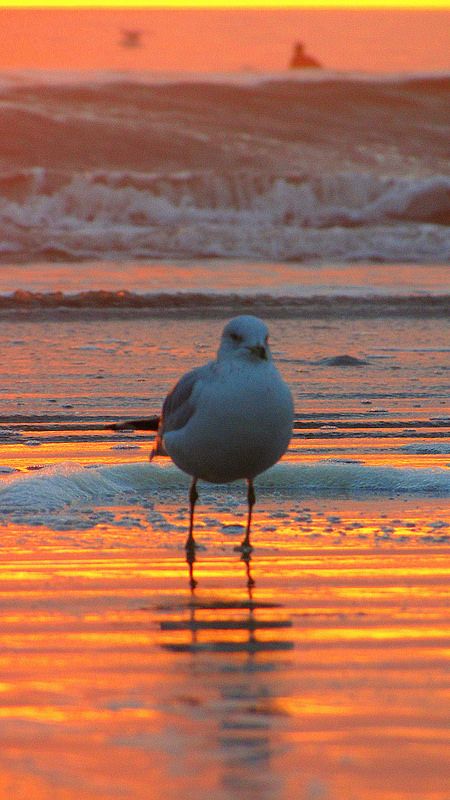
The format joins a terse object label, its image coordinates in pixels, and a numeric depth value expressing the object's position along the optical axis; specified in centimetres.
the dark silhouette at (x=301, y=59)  6774
